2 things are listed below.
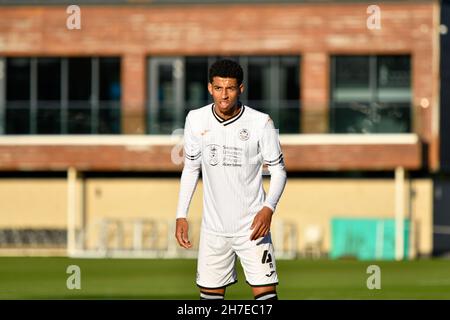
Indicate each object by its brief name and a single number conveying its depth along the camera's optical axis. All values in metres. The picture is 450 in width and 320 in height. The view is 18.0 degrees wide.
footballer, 11.11
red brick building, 53.00
